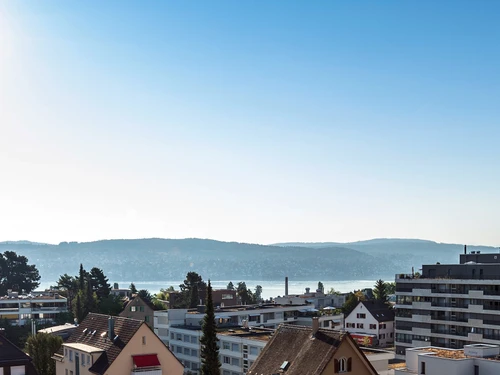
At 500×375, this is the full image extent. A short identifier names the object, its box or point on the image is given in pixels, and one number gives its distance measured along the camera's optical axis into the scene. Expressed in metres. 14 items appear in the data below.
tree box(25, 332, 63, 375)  83.25
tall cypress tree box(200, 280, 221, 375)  62.41
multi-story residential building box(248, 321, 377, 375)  51.81
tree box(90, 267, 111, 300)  173.10
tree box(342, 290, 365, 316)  158.50
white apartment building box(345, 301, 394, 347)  141.88
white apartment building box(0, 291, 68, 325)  152.51
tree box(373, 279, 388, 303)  177.62
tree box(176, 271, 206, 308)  156.88
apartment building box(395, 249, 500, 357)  101.88
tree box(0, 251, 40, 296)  186.62
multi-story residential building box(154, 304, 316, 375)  93.44
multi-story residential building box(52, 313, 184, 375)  62.28
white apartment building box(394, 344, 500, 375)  57.75
